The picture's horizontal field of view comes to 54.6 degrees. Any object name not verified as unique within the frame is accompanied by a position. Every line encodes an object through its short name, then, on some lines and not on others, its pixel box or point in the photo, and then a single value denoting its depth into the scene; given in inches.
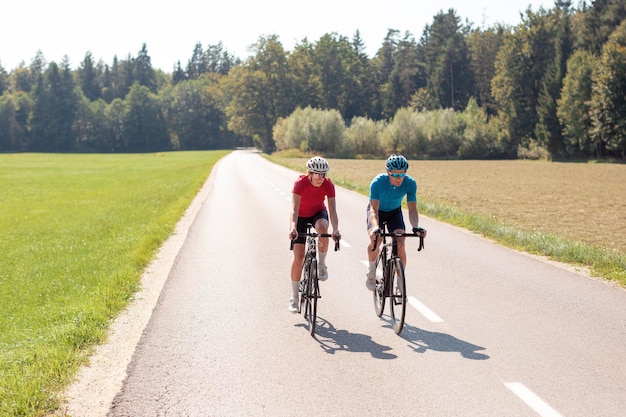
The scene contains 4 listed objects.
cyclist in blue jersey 281.9
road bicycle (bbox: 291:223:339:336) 268.5
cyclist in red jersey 281.3
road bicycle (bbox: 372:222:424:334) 265.6
